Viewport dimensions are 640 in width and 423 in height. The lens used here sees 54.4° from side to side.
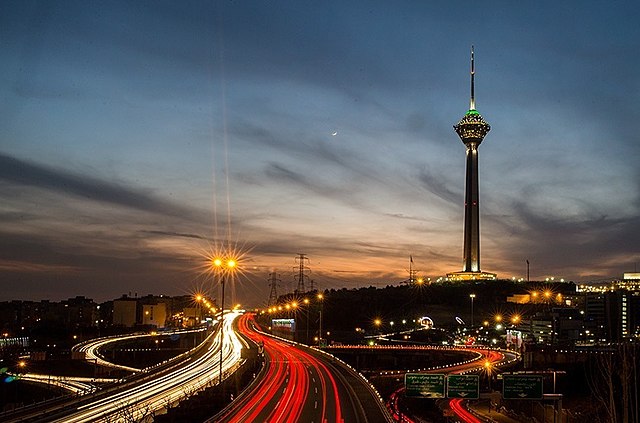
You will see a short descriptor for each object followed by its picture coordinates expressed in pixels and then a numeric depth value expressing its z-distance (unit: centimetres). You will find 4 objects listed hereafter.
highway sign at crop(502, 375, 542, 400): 4288
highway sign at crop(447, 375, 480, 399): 4338
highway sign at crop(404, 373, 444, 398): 4312
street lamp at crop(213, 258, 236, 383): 5201
